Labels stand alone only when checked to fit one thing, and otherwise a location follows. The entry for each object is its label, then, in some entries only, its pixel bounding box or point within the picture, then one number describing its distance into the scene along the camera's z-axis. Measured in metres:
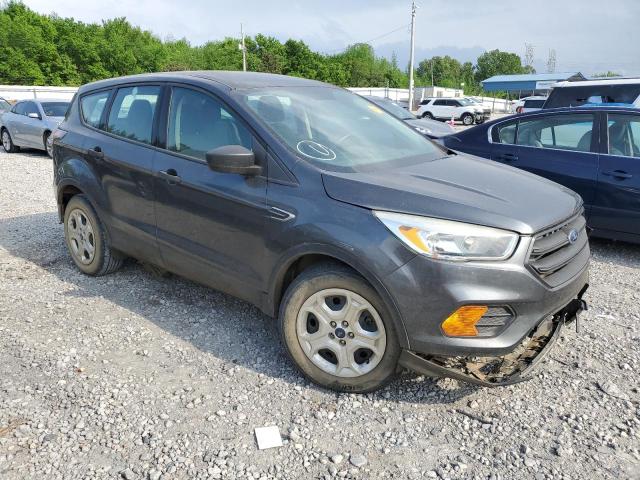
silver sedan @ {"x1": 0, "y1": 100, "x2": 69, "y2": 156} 12.52
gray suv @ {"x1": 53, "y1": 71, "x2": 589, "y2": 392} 2.63
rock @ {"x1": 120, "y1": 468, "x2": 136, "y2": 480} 2.42
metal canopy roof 42.45
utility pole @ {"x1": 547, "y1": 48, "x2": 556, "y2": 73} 118.45
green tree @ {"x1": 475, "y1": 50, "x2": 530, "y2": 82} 113.56
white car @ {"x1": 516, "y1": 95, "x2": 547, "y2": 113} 25.47
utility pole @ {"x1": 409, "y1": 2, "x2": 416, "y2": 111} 40.16
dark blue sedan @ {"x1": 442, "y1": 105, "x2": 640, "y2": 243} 5.20
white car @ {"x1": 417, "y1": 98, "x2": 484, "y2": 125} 33.53
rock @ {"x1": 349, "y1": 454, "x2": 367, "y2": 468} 2.50
